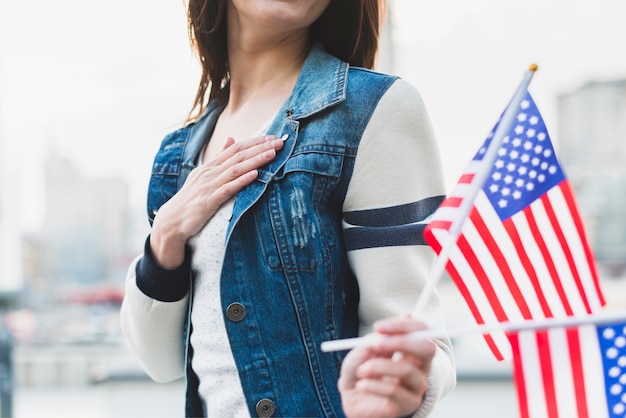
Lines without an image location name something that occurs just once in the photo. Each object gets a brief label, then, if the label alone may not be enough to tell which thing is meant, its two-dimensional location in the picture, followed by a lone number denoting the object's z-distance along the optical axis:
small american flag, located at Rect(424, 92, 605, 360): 0.82
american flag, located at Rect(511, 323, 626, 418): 0.75
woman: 0.83
